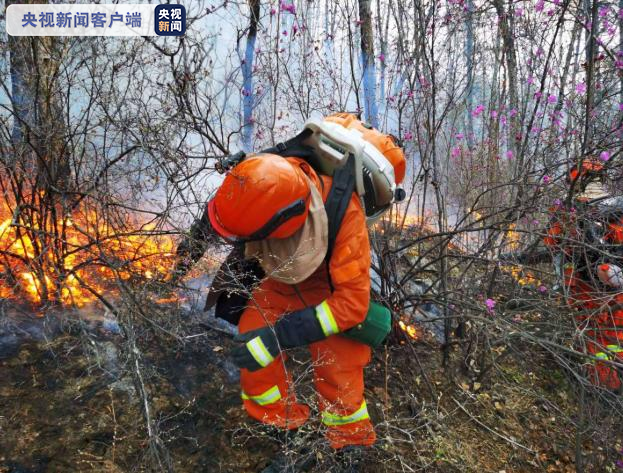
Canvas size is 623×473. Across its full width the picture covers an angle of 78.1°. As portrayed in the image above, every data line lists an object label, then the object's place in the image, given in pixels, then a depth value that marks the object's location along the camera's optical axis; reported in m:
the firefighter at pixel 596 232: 2.55
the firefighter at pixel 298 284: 1.70
